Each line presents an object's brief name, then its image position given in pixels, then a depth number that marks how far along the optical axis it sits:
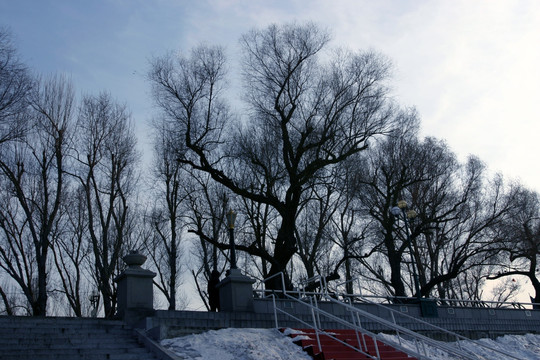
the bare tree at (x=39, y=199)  19.84
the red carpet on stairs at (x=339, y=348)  11.02
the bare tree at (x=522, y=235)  29.20
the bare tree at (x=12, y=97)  14.96
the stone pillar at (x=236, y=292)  13.88
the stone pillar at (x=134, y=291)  12.44
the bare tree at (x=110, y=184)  22.28
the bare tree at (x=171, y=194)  25.70
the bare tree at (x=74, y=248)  25.67
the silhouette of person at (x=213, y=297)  15.23
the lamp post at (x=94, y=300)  27.83
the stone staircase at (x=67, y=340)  9.60
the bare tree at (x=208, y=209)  27.30
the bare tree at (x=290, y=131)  21.17
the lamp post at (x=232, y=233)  14.41
